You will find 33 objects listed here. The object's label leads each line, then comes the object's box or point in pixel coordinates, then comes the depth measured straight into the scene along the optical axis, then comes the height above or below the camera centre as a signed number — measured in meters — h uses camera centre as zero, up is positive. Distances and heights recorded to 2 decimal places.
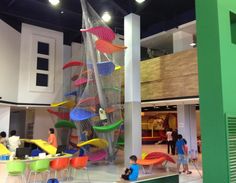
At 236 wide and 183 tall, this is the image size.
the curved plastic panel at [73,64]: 12.99 +2.59
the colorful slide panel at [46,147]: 9.41 -1.17
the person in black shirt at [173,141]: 15.70 -1.53
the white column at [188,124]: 13.04 -0.43
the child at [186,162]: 9.57 -1.71
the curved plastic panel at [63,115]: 13.73 +0.03
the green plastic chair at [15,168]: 6.63 -1.33
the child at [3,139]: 9.35 -0.85
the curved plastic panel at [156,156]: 9.86 -1.54
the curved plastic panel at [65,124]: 12.85 -0.42
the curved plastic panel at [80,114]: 10.39 +0.06
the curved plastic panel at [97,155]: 10.96 -1.70
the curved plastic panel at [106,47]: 10.22 +2.76
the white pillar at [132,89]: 10.75 +1.13
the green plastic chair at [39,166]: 7.02 -1.36
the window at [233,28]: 5.20 +1.78
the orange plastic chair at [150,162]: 9.41 -1.70
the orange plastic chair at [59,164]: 7.36 -1.37
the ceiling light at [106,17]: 11.34 +4.37
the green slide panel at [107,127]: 10.21 -0.46
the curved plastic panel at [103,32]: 9.88 +3.24
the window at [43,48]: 14.77 +3.87
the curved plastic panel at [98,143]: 10.22 -1.11
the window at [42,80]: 14.62 +2.04
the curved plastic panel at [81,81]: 11.69 +1.54
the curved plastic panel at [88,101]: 10.85 +0.61
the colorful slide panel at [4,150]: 8.44 -1.14
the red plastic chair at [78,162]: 7.91 -1.42
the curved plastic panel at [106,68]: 11.20 +2.05
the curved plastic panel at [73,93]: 13.24 +1.15
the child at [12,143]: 9.35 -0.99
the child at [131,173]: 5.80 -1.31
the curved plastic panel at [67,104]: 13.01 +0.58
